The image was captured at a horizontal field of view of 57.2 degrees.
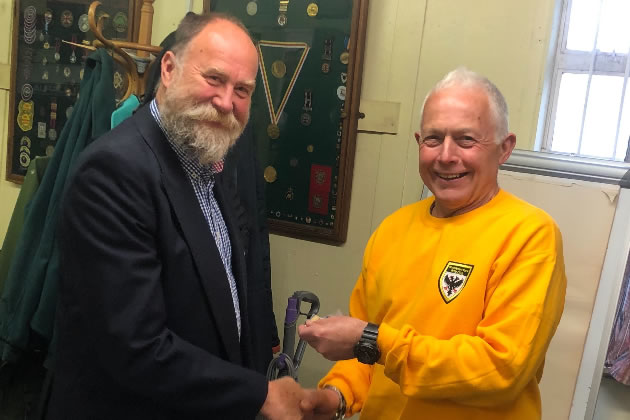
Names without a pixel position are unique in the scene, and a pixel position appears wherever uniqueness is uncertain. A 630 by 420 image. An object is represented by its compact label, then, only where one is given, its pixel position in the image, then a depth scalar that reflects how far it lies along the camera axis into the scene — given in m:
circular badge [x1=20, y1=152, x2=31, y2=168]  2.82
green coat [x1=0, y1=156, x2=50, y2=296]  2.17
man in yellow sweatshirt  1.11
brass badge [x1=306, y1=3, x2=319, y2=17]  2.19
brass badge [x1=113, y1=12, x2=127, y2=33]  2.54
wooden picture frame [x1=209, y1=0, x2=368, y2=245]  2.17
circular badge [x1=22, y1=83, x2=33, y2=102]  2.77
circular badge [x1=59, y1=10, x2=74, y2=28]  2.66
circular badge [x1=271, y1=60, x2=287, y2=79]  2.28
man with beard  1.14
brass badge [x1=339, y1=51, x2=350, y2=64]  2.16
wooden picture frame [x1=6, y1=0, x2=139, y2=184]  2.67
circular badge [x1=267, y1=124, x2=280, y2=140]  2.32
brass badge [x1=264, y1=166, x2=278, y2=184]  2.35
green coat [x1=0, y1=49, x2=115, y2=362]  1.93
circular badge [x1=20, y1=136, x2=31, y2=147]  2.80
